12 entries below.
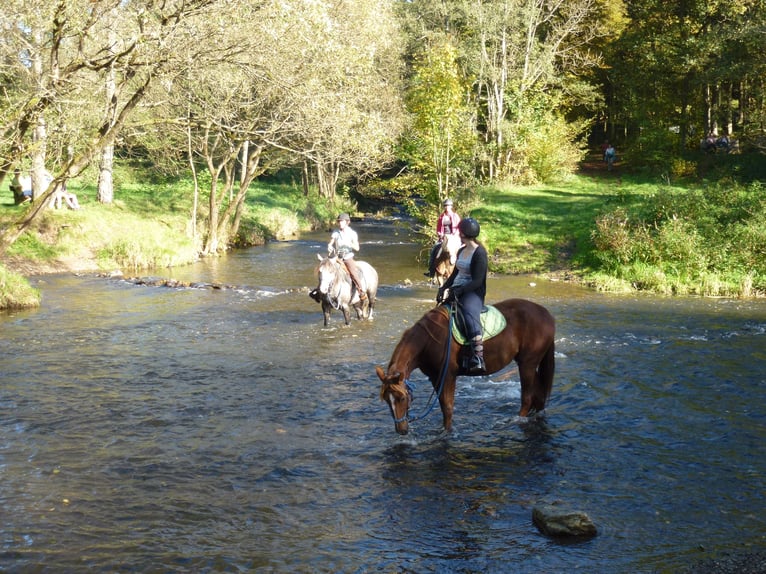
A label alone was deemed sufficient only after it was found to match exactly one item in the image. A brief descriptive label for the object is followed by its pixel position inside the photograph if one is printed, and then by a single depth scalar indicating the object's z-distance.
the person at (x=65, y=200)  30.20
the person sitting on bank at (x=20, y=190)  31.27
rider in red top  19.55
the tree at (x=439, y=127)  29.52
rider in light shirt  18.14
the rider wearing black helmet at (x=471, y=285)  9.70
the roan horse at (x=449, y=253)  18.19
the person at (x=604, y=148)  57.76
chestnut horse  8.98
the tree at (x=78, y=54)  15.44
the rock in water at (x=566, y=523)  6.81
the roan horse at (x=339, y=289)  17.39
